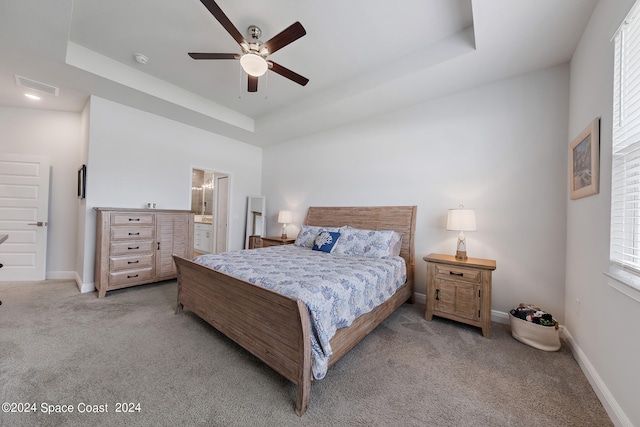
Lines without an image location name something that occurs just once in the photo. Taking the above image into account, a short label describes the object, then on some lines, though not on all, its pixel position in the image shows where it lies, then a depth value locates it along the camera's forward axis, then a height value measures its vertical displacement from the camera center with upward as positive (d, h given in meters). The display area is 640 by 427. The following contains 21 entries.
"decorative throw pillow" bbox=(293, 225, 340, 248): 3.76 -0.35
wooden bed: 1.45 -0.87
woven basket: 2.10 -1.05
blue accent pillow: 3.31 -0.39
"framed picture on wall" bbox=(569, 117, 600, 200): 1.73 +0.50
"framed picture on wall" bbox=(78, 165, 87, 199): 3.48 +0.40
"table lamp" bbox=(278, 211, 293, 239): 4.76 -0.10
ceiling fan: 1.88 +1.48
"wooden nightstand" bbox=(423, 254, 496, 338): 2.37 -0.76
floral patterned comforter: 1.53 -0.55
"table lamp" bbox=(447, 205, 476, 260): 2.59 -0.05
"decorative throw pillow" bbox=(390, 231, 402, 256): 3.11 -0.36
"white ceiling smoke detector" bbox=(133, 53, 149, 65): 2.85 +1.86
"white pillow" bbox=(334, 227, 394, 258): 3.01 -0.37
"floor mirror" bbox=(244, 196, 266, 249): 5.35 -0.11
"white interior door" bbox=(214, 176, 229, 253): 5.48 -0.04
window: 1.35 +0.46
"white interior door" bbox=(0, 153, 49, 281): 3.72 -0.16
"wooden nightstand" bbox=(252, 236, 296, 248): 4.40 -0.54
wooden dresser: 3.21 -0.54
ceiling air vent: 2.99 +1.60
